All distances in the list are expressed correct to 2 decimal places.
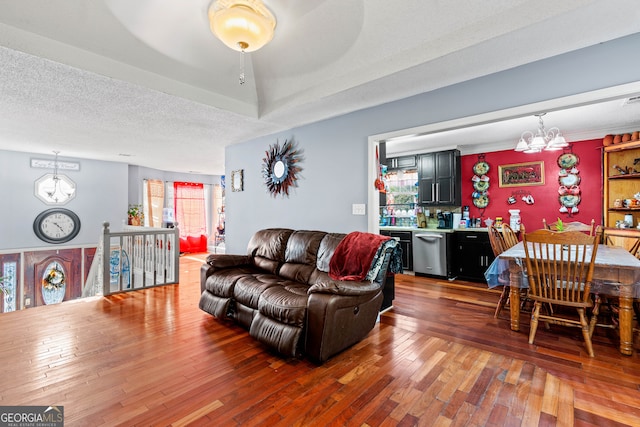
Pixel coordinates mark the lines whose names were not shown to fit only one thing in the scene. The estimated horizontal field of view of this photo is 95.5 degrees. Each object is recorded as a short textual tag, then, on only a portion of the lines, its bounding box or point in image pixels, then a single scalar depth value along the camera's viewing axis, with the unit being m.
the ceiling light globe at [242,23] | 2.00
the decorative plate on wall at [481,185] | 5.41
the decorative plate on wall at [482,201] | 5.42
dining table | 2.30
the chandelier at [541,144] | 3.40
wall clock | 6.14
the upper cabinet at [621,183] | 3.97
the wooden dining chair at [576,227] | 3.74
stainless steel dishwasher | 4.99
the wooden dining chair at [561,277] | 2.32
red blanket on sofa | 2.71
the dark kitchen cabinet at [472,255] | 4.80
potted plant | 7.55
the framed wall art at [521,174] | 4.91
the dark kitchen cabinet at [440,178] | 5.35
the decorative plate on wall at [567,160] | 4.62
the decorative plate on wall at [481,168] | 5.41
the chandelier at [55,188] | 6.18
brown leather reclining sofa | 2.23
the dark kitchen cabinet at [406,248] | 5.39
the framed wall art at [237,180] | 5.21
